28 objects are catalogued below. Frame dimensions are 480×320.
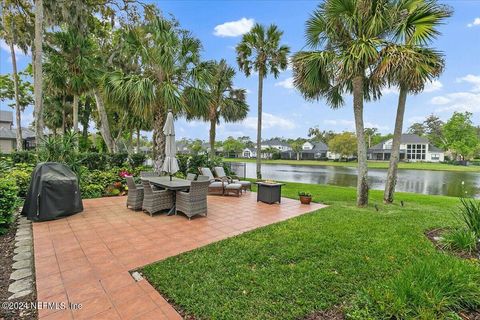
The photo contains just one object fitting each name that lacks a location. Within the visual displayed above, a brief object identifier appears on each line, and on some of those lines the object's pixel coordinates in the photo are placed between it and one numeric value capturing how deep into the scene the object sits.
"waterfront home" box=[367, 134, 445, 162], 45.06
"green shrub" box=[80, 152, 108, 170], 9.69
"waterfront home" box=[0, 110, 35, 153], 20.94
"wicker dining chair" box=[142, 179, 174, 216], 5.16
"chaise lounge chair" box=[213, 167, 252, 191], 8.50
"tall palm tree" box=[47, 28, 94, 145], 9.99
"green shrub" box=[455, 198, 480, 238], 3.67
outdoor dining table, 5.14
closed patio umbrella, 5.60
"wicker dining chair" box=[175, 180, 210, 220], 4.97
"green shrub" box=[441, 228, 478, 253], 3.45
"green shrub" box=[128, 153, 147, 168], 10.58
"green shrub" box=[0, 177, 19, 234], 3.95
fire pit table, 6.89
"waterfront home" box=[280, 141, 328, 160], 56.19
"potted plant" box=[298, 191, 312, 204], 6.99
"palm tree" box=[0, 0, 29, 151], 11.40
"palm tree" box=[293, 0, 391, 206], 5.85
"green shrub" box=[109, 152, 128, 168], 10.33
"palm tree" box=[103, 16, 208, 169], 7.62
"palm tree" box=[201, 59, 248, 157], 12.75
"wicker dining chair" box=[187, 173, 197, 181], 7.06
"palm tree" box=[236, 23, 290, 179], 11.45
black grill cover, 4.57
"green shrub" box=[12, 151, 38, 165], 8.67
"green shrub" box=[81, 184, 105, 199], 6.97
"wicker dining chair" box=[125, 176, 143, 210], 5.52
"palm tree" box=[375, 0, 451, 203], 5.63
